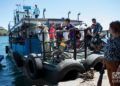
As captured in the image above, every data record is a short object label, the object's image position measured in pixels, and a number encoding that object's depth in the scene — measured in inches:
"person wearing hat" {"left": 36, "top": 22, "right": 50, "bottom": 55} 159.5
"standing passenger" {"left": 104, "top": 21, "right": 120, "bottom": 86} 64.2
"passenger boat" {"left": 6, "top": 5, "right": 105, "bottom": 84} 120.6
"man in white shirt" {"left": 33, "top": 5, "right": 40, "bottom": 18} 268.2
